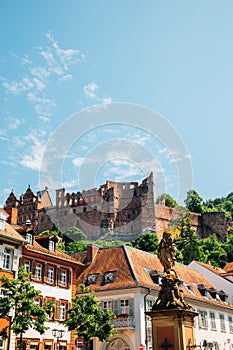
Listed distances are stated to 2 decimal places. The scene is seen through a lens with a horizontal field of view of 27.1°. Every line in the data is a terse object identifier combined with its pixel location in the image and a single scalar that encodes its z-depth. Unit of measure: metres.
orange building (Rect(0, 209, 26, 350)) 32.38
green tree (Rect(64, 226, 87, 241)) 124.31
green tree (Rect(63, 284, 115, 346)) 32.31
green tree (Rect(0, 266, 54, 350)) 27.92
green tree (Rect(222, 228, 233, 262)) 112.18
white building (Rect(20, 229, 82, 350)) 35.50
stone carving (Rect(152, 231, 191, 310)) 18.44
